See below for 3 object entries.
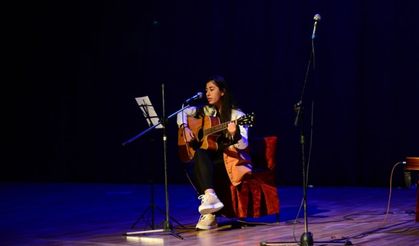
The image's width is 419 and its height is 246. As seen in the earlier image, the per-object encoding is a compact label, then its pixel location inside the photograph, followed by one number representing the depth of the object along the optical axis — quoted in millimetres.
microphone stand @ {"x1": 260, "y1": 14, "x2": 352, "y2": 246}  7398
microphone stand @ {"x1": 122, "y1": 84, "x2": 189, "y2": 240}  9109
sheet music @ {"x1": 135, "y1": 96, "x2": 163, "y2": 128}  9344
